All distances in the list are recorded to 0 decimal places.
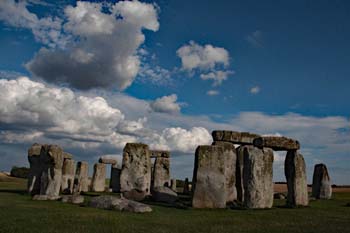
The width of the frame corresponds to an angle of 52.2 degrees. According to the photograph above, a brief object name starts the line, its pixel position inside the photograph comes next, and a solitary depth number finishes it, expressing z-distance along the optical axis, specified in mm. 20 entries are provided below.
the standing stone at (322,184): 23719
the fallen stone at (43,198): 16531
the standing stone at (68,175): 23609
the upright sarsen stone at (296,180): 16375
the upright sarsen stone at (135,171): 19938
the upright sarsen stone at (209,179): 14516
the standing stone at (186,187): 28766
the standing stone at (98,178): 28452
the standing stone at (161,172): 26984
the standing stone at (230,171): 18375
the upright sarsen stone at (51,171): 17844
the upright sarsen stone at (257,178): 15000
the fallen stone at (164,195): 17731
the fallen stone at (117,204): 12352
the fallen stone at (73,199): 15156
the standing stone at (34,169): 20219
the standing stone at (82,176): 24981
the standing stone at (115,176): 29700
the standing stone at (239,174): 19105
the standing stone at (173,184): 29916
